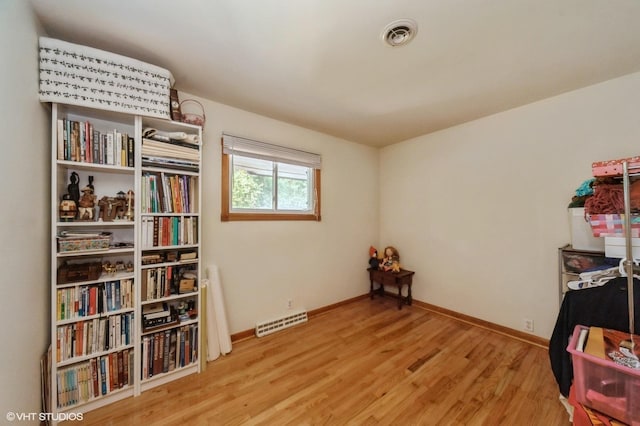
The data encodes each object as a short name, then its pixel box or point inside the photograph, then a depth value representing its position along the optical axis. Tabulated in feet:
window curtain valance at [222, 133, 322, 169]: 7.38
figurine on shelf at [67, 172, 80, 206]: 5.03
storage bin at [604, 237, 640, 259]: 4.42
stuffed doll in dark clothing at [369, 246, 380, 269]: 11.00
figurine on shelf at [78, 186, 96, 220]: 5.04
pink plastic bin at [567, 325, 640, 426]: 3.43
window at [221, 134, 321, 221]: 7.51
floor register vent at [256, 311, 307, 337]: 7.84
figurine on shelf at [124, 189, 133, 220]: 5.36
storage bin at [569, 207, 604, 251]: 5.64
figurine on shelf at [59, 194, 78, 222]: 4.75
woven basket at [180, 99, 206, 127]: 6.08
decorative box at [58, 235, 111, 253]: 4.59
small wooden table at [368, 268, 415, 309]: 9.88
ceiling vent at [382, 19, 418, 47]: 4.26
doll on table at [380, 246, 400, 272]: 10.37
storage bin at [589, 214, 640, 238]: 4.38
